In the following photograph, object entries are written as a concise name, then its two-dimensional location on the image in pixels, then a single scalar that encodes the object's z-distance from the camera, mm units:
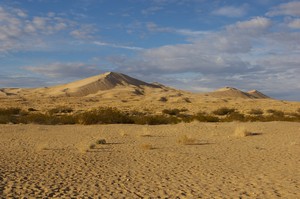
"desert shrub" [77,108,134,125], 30891
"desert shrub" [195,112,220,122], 32750
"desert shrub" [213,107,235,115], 43750
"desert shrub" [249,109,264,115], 44094
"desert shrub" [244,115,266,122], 32806
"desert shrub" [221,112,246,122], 33288
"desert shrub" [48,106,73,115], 44566
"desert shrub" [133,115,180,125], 31078
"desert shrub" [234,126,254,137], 21481
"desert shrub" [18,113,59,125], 30578
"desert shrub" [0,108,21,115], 38103
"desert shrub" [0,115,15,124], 30938
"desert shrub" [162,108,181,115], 43047
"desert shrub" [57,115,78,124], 31255
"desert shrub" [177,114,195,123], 32694
